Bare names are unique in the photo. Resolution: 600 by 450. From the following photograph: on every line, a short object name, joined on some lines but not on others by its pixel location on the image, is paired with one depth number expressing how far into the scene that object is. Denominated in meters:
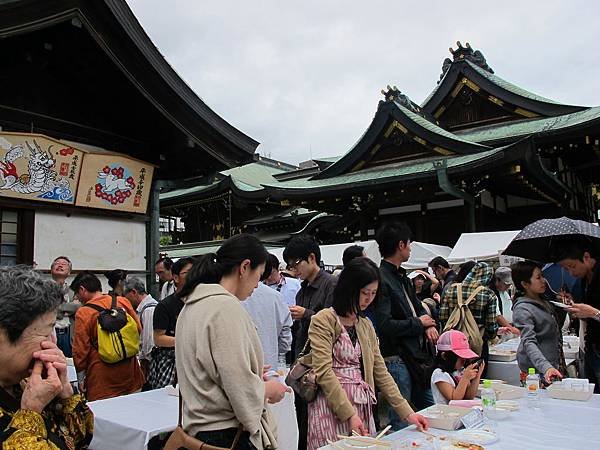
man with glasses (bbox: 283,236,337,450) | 4.07
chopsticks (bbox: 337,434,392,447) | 2.45
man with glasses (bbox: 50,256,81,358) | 5.60
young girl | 3.40
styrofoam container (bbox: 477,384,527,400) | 3.50
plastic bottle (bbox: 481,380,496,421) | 3.09
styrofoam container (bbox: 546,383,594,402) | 3.39
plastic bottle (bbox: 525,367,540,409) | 3.35
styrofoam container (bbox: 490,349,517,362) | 5.36
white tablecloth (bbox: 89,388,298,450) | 3.33
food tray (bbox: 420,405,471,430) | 2.85
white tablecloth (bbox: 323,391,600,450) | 2.58
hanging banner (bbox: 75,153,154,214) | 6.36
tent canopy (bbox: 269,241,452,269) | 11.16
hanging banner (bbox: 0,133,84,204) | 5.52
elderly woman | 1.47
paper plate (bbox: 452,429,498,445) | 2.62
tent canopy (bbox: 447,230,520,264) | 10.35
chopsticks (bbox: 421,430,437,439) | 2.71
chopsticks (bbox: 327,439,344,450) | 2.43
